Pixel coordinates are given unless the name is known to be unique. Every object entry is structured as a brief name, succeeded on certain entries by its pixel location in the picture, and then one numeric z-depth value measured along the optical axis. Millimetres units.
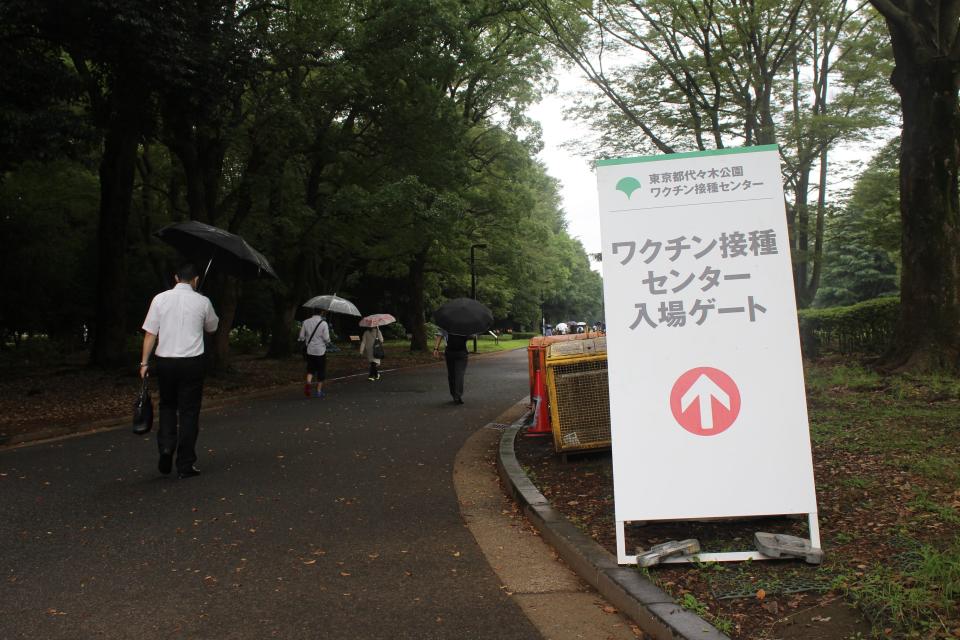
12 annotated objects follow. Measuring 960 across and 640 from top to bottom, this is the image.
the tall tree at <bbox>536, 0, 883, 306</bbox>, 14586
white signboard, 4086
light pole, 33562
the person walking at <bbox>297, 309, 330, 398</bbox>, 14352
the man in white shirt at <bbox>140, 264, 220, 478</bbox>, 6703
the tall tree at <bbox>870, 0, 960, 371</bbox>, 10250
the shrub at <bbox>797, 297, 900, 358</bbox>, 14617
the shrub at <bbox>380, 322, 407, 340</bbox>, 48469
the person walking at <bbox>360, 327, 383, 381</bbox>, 18203
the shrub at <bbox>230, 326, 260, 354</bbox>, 31219
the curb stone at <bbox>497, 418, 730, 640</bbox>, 3273
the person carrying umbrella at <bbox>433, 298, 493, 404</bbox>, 12109
